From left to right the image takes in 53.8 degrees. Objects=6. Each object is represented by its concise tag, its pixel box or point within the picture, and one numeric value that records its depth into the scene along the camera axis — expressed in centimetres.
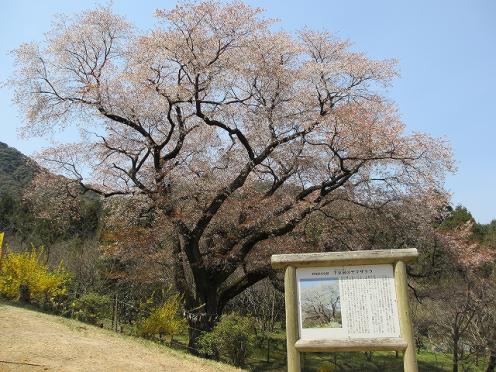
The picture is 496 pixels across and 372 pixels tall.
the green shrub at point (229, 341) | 1192
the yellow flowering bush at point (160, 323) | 1146
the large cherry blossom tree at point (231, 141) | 1362
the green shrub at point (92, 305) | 1192
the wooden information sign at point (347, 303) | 540
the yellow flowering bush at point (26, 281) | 1148
